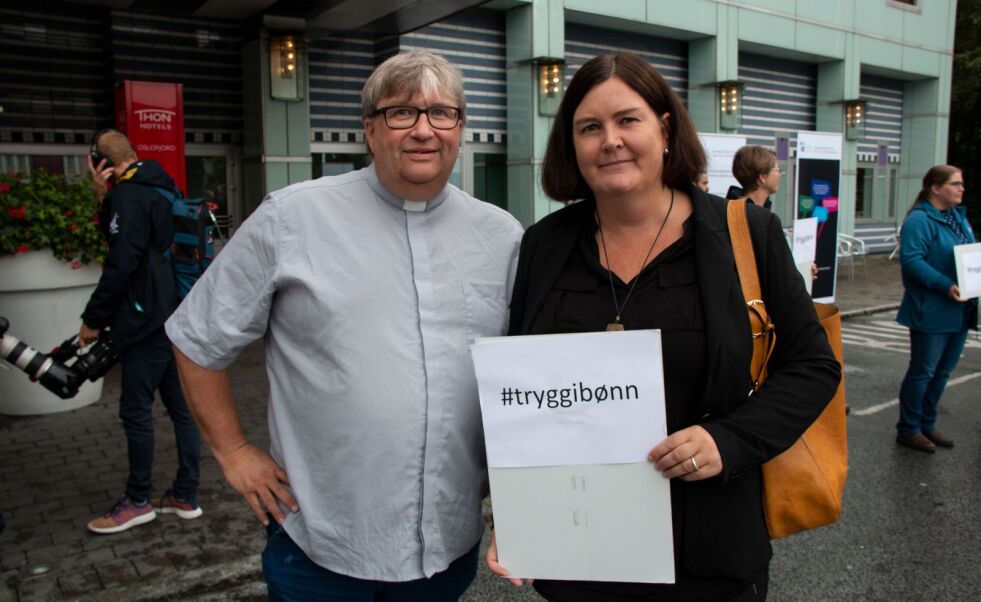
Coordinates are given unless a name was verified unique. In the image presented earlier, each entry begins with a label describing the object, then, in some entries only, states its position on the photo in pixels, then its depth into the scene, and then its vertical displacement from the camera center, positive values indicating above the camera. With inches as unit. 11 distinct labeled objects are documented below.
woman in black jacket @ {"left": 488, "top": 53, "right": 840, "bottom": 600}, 68.2 -9.9
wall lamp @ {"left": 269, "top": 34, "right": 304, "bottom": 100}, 388.2 +65.0
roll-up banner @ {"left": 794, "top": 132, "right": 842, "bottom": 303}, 305.0 +1.0
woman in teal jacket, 218.0 -28.4
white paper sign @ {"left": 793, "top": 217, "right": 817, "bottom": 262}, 279.5 -15.0
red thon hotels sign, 337.1 +34.5
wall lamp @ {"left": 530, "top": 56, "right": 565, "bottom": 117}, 471.5 +67.8
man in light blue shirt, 75.2 -14.0
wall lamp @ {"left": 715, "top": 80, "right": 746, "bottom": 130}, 579.8 +67.6
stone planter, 238.8 -31.3
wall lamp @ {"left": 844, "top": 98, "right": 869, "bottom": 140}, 701.3 +68.1
